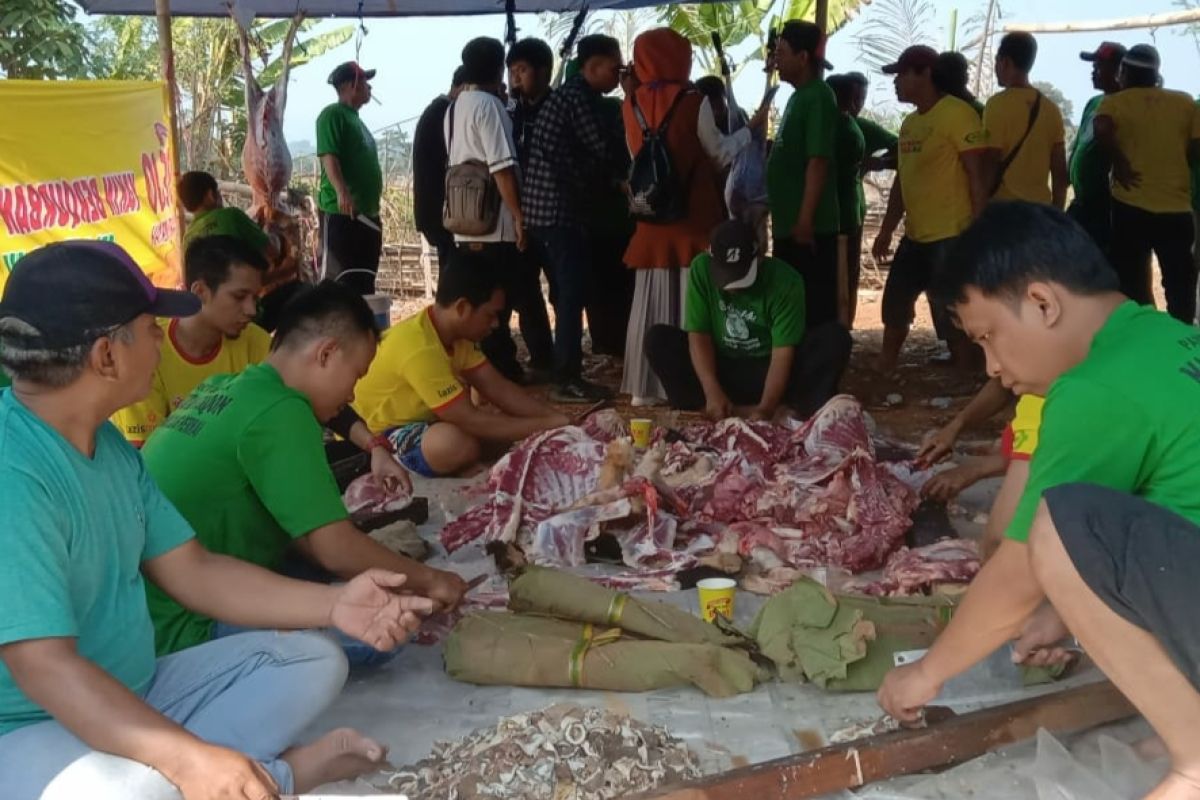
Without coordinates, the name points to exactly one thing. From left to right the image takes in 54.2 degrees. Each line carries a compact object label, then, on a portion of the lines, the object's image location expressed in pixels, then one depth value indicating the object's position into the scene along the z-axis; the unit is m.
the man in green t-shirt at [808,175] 7.05
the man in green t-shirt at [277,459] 2.96
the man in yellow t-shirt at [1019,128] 7.29
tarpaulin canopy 9.43
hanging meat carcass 6.78
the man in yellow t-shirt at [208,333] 4.04
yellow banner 5.26
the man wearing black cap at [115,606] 2.06
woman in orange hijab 6.67
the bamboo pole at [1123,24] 8.69
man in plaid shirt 7.18
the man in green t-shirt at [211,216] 5.41
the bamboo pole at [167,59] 6.01
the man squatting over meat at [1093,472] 2.17
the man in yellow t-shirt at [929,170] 7.15
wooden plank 2.45
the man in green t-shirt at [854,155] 7.97
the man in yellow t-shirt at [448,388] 5.03
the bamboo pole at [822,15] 8.48
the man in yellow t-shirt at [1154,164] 7.27
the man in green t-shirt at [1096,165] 7.80
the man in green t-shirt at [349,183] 7.67
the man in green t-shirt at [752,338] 5.79
